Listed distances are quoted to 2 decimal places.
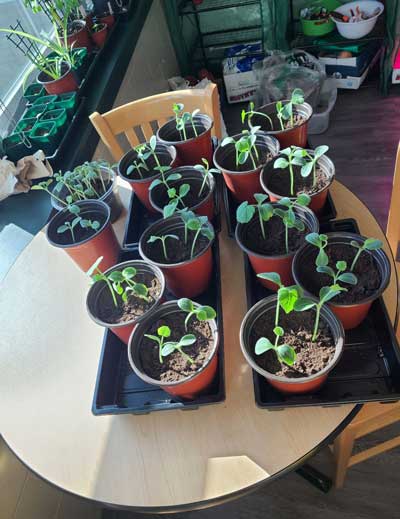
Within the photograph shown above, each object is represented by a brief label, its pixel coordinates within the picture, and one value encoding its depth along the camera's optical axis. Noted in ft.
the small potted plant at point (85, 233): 3.30
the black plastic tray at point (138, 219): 3.62
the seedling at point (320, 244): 2.52
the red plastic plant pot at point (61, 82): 5.61
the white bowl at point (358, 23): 8.04
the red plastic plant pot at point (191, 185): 3.43
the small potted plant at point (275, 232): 2.79
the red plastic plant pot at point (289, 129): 3.66
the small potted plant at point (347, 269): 2.50
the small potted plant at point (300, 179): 3.13
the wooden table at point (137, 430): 2.34
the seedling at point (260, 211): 2.76
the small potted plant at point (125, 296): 2.69
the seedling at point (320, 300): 2.27
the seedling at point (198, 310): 2.37
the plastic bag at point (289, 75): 8.21
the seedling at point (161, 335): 2.41
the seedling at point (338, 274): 2.39
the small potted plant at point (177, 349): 2.38
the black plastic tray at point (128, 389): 2.55
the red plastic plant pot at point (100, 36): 6.75
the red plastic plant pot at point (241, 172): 3.41
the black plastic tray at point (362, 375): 2.40
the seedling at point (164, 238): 2.93
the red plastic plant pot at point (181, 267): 2.88
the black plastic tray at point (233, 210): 3.41
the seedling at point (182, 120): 3.76
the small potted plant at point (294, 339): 2.26
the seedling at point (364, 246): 2.54
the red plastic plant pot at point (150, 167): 3.60
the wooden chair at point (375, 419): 3.22
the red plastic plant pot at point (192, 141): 3.80
